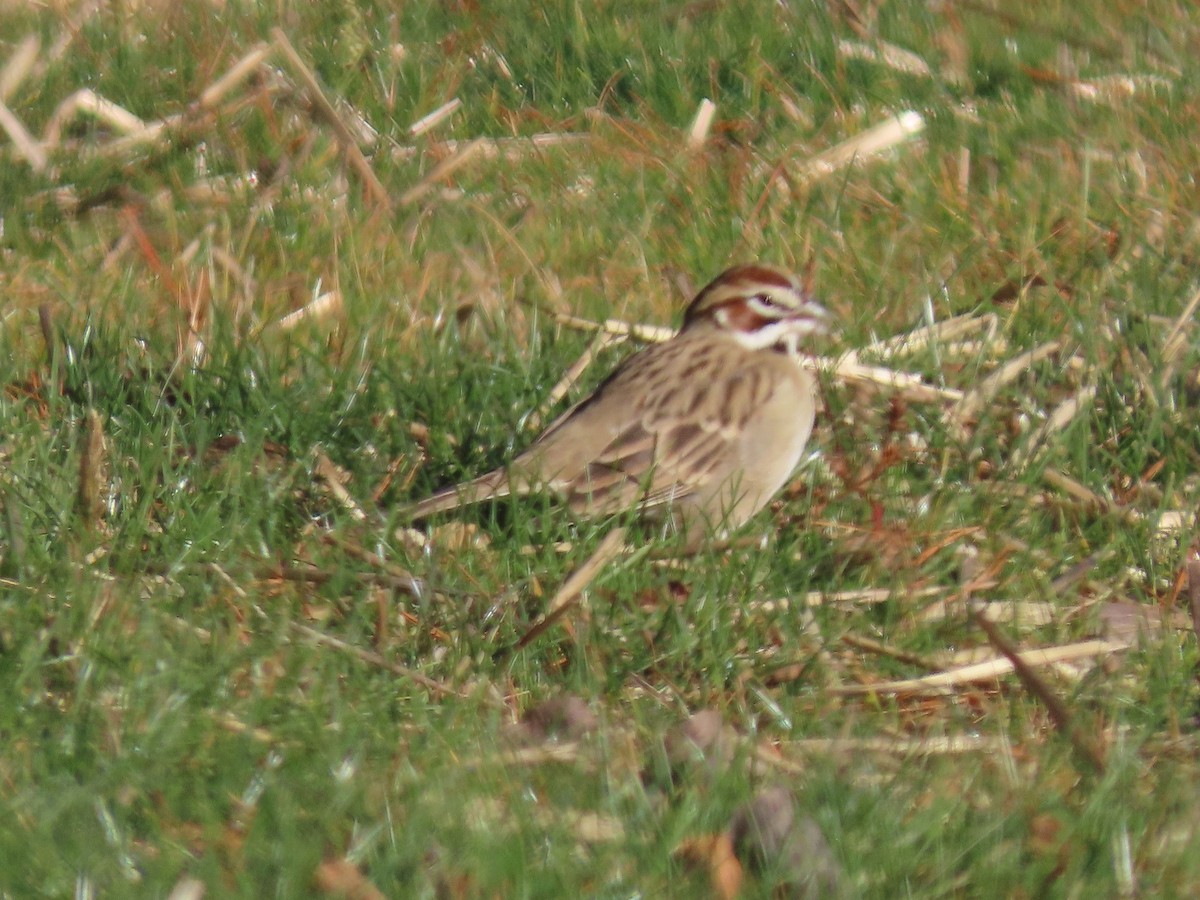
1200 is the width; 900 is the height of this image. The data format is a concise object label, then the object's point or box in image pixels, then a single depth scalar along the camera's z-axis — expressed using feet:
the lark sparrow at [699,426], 34.24
